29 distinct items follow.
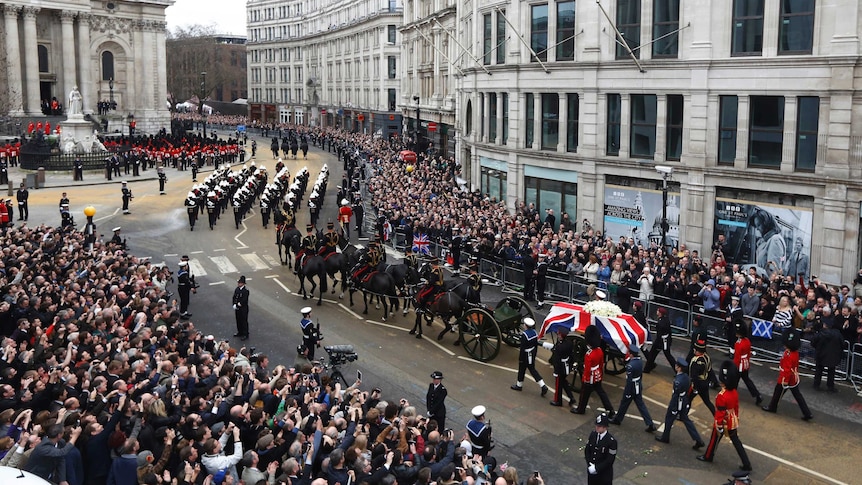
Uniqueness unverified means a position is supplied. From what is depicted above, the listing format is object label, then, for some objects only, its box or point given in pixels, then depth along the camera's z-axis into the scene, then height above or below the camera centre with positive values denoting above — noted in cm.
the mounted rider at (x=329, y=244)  2408 -347
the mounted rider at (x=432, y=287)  1939 -386
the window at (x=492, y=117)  3734 +76
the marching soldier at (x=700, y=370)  1371 -421
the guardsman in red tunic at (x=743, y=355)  1525 -435
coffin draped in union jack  1584 -400
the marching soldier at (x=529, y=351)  1608 -454
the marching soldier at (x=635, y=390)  1396 -468
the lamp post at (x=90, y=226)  2861 -356
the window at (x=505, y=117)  3553 +73
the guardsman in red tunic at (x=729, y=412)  1270 -457
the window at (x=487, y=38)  3681 +451
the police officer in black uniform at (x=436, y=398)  1338 -459
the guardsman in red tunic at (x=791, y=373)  1480 -458
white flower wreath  1606 -365
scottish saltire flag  1830 -461
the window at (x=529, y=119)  3347 +60
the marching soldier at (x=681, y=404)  1360 -477
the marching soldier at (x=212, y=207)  3531 -340
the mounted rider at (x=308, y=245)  2414 -350
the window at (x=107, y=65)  8688 +747
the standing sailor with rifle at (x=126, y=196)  3841 -321
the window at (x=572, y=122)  3088 +44
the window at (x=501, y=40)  3538 +423
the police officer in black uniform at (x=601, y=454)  1134 -470
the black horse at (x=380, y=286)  2147 -425
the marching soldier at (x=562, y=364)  1512 -450
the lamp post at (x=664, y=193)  2341 -182
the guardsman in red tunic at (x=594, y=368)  1457 -442
